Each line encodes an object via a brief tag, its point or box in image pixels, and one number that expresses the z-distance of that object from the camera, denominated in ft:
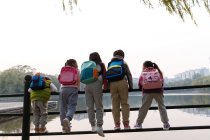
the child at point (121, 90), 18.04
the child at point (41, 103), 19.29
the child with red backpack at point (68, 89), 18.44
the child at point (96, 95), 17.81
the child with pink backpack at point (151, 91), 18.17
